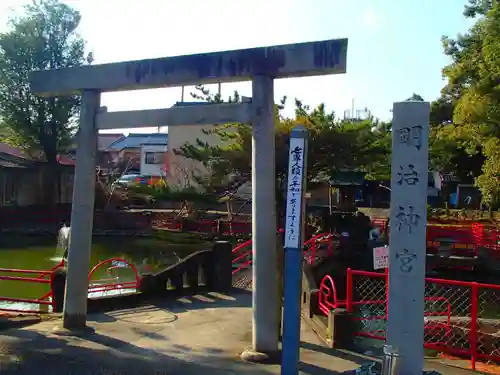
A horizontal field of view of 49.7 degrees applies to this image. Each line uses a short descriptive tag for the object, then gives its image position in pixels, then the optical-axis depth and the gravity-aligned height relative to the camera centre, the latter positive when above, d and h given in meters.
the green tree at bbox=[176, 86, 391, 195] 21.20 +2.66
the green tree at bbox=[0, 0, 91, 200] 36.50 +8.60
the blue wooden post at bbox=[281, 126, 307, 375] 5.82 -0.44
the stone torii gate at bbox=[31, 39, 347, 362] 7.21 +1.40
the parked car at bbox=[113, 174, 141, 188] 54.23 +2.95
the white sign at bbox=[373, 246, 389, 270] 8.28 -0.67
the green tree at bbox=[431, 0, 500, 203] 17.28 +4.42
